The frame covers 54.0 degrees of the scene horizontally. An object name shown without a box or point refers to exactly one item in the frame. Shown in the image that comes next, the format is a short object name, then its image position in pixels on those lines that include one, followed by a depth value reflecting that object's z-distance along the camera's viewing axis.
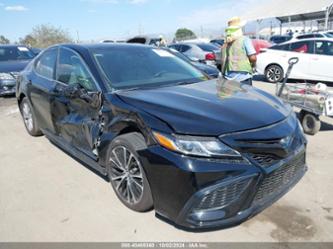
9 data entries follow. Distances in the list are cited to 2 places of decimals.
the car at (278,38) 25.57
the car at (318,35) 18.94
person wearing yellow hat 5.16
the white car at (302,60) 9.95
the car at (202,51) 12.67
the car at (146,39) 18.98
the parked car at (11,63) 9.06
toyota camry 2.45
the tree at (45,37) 33.28
